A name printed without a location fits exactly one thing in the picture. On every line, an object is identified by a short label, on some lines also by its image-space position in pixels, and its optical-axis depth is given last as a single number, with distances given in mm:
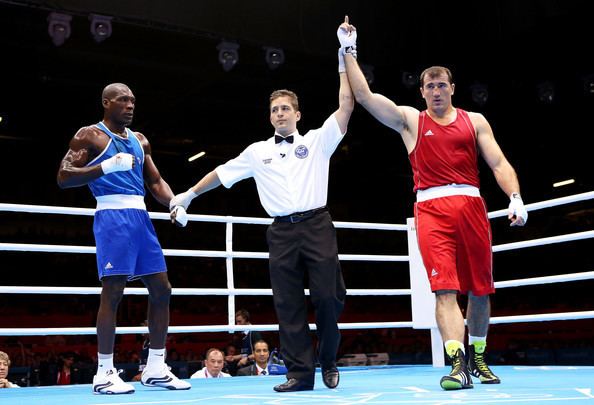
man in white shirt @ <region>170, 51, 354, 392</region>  3350
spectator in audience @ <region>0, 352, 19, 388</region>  5480
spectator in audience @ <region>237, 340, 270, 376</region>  6613
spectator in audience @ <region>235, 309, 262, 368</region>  7430
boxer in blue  3432
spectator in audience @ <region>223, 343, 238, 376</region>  7562
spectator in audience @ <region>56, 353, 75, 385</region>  8829
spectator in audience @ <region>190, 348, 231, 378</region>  6584
